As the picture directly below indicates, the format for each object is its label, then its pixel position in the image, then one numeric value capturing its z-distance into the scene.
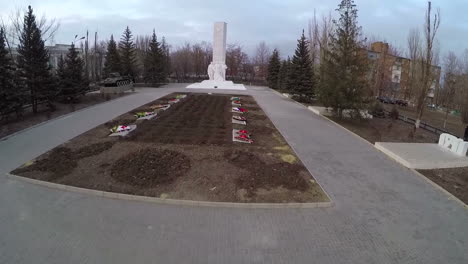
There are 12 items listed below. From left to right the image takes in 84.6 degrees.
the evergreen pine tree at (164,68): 34.17
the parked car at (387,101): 34.29
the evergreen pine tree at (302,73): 23.52
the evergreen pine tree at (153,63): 32.97
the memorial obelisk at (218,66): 33.22
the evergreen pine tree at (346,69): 13.88
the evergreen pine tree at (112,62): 31.66
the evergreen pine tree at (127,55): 32.59
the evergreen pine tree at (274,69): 37.25
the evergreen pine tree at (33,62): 14.39
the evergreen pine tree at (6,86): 11.52
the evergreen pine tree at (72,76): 18.03
